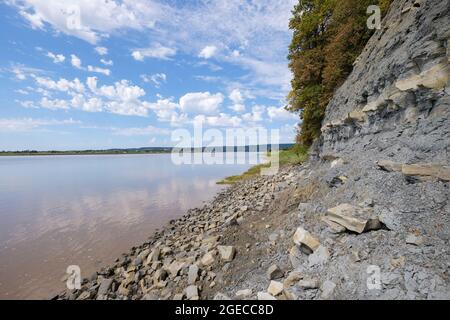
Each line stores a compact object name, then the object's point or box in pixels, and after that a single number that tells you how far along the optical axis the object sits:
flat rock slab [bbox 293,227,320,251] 5.98
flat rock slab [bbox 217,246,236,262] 7.61
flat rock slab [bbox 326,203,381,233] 5.43
